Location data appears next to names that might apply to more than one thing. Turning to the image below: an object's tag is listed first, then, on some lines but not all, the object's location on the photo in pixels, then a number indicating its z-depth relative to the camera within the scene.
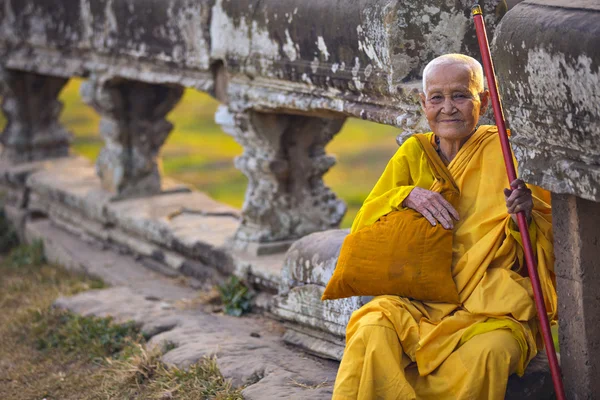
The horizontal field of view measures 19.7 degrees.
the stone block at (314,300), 8.13
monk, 6.15
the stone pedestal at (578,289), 5.99
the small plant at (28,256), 13.77
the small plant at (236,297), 10.12
